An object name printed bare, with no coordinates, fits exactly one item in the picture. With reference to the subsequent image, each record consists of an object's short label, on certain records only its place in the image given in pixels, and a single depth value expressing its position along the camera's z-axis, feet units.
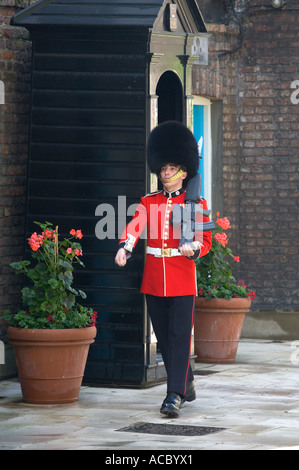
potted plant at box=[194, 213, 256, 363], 60.03
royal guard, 45.21
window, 71.72
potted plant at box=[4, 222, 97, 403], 46.85
